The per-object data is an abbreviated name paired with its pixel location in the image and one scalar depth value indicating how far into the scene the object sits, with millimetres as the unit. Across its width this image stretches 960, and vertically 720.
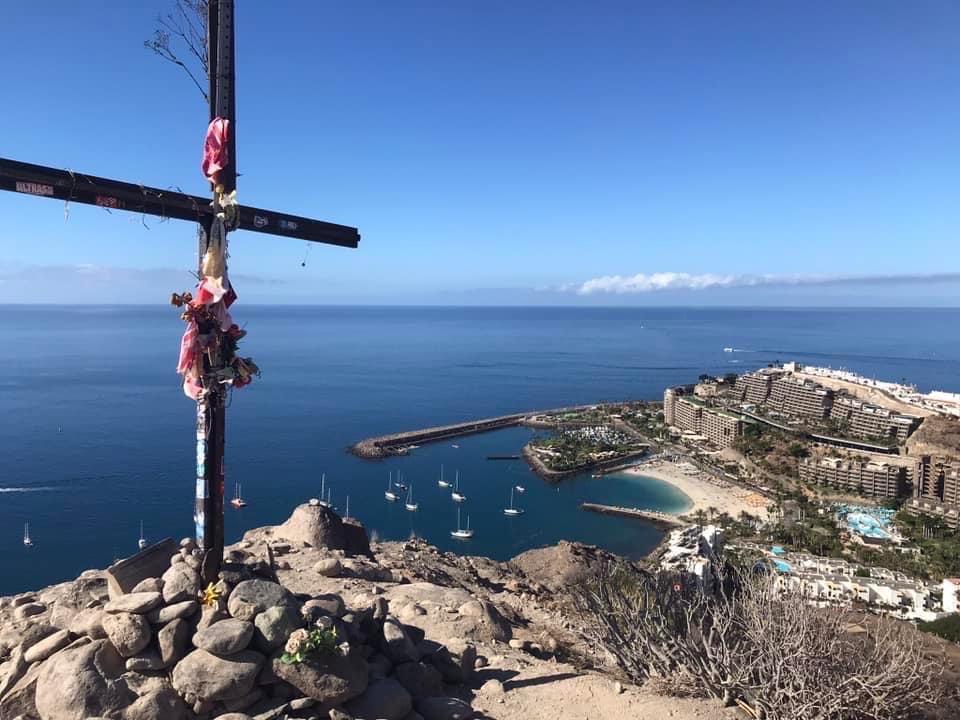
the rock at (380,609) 6738
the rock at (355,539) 13344
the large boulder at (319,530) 12695
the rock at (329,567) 10883
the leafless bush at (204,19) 6074
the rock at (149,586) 5820
